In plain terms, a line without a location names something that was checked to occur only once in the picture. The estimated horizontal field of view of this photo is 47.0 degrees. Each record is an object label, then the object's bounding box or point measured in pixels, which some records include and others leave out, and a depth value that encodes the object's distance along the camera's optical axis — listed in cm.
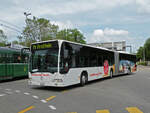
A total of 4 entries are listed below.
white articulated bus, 984
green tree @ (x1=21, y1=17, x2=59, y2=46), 3425
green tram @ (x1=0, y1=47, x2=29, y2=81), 1423
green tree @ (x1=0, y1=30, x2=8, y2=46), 5320
